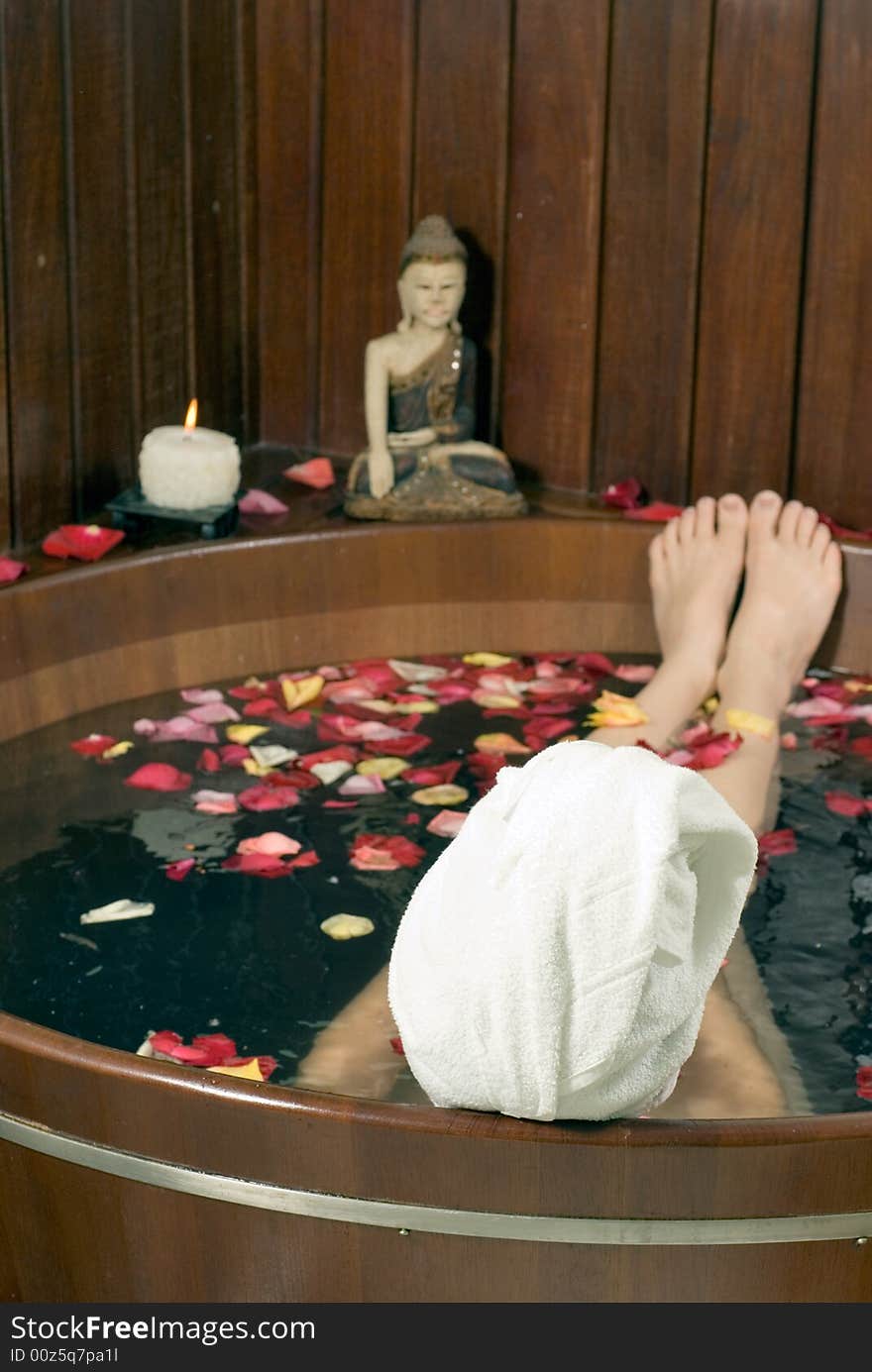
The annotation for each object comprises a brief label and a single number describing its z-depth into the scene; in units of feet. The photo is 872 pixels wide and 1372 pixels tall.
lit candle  9.21
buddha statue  9.50
